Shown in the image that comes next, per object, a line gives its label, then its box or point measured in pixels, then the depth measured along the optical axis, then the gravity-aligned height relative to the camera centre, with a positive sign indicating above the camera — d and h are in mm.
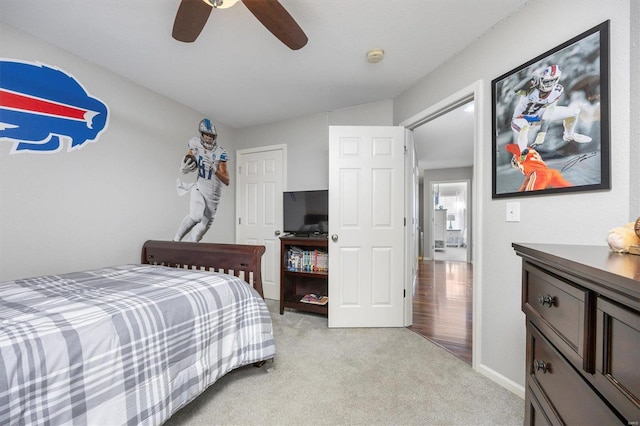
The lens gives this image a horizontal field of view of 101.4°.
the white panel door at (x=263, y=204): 3564 +106
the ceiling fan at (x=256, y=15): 1265 +1015
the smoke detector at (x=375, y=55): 2053 +1255
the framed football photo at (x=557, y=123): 1234 +485
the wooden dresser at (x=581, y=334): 517 -307
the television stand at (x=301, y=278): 2873 -814
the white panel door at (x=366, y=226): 2660 -146
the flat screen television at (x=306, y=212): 3069 -3
